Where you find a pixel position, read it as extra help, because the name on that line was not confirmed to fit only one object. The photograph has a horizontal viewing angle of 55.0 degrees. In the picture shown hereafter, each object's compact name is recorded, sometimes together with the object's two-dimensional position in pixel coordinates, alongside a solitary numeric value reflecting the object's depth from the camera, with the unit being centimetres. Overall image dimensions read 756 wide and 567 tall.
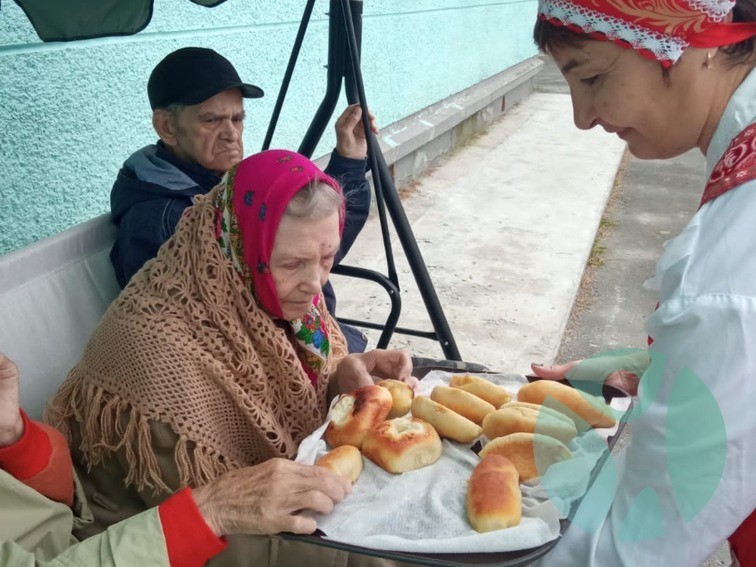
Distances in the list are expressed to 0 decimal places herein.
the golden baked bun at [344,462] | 131
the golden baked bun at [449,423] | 142
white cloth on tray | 114
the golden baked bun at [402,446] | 133
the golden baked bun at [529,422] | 135
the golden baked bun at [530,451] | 128
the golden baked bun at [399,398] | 154
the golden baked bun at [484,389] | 155
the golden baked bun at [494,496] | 116
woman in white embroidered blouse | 92
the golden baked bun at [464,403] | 148
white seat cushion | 184
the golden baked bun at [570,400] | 143
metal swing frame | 213
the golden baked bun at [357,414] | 141
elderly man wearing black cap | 217
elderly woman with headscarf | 147
